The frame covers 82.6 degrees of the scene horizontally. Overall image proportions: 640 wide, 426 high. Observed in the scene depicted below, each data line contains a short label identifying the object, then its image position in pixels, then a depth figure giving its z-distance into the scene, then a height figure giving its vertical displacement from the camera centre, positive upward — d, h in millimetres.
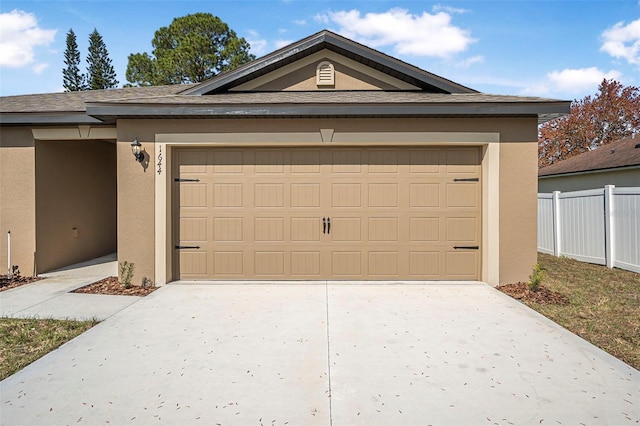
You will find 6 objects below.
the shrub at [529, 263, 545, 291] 6043 -1152
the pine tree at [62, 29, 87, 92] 24328 +9738
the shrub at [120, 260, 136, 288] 6366 -1061
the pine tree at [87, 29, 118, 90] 24406 +9985
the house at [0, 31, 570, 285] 6496 +643
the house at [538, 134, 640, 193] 10586 +1290
